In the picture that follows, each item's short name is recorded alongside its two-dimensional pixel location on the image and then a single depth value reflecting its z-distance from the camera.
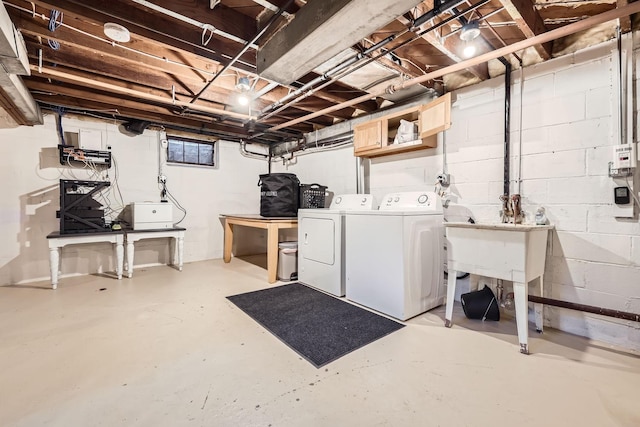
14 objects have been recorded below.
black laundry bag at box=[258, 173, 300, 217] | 3.56
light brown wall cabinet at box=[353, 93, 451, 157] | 2.48
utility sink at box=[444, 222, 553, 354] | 1.75
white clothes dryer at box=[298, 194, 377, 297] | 2.79
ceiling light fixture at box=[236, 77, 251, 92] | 2.61
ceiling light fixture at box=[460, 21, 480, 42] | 1.66
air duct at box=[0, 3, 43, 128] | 1.66
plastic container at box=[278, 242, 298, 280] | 3.37
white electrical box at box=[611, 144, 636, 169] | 1.73
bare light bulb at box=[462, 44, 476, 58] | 1.91
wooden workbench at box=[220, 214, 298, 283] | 3.21
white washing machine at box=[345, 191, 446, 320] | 2.22
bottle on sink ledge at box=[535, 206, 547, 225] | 2.10
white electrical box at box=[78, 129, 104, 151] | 3.41
